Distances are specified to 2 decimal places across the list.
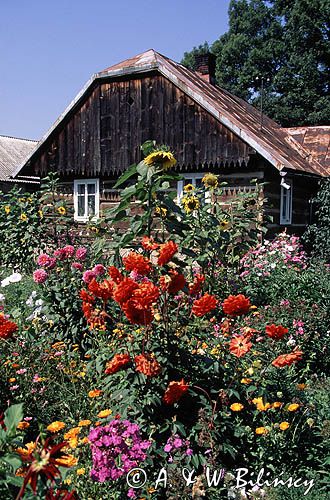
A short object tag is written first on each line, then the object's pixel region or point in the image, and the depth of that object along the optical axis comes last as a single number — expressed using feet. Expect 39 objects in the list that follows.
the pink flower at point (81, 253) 15.76
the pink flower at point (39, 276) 14.82
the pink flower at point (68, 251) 15.84
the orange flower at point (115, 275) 10.71
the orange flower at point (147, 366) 9.70
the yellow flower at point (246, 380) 11.52
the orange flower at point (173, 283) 10.63
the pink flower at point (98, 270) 13.48
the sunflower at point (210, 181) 22.03
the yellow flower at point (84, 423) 9.87
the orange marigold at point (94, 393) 10.79
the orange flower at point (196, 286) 11.71
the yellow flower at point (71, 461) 8.25
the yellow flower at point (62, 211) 27.48
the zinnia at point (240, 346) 10.38
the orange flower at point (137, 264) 10.15
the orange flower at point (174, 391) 9.92
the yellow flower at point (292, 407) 10.74
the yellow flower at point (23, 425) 10.27
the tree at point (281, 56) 103.17
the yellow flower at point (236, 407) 10.34
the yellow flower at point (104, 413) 9.85
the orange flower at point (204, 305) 10.49
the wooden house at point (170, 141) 39.19
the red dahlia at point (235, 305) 10.33
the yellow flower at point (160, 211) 12.78
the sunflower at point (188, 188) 22.54
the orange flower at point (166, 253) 10.26
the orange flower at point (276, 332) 10.69
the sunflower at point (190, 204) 19.73
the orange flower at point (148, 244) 11.31
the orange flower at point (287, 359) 10.39
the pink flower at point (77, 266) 15.60
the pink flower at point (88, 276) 13.18
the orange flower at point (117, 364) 9.84
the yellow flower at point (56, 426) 8.92
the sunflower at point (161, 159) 12.69
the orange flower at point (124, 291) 9.55
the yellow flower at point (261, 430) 10.49
